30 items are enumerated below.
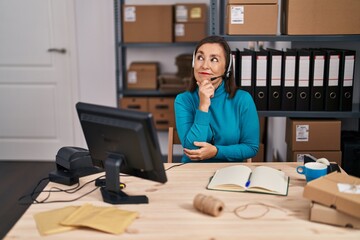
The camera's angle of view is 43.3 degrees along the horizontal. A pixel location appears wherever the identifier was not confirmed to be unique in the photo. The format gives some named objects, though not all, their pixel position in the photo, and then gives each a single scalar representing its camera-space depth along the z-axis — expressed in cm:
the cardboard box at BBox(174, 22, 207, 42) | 397
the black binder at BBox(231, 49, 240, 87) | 271
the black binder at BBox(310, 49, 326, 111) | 266
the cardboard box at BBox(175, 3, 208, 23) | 393
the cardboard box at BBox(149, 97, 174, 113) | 409
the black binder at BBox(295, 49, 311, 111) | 267
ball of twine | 142
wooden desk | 132
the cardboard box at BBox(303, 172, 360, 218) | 133
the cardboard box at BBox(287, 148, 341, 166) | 273
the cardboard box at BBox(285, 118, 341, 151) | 272
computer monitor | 145
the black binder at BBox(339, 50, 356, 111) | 265
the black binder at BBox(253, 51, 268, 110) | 269
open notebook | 163
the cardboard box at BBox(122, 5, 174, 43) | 389
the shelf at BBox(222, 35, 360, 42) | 266
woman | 206
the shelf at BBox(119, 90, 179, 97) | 410
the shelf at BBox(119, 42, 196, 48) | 401
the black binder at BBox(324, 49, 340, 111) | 266
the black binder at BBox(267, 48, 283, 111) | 269
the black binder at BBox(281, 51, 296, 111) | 268
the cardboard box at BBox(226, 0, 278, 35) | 262
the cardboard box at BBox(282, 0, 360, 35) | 261
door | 415
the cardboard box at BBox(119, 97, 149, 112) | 405
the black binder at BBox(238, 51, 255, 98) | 268
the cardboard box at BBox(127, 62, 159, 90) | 406
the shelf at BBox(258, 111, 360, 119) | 273
